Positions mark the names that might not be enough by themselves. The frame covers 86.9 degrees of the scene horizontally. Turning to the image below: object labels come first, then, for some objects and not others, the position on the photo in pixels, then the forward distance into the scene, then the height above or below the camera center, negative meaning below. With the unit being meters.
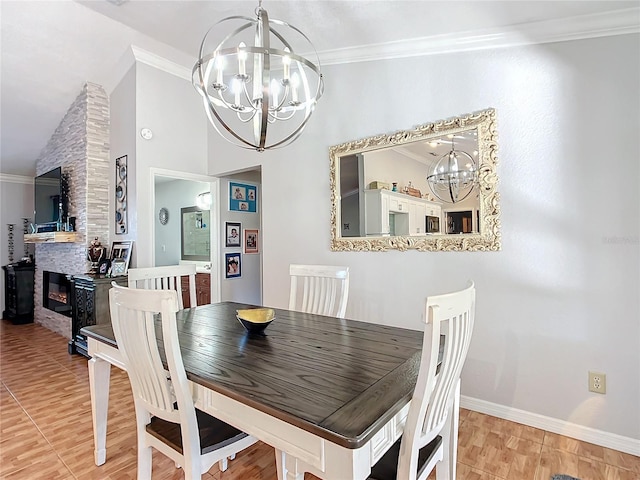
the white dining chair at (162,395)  1.22 -0.60
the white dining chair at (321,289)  2.24 -0.34
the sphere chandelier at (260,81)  1.63 +0.87
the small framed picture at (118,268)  3.56 -0.27
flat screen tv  4.44 +0.65
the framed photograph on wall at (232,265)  4.62 -0.32
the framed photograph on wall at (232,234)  4.62 +0.10
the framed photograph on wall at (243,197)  4.70 +0.64
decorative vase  3.90 -0.12
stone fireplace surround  4.02 +0.89
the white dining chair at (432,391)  1.01 -0.51
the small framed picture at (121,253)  3.60 -0.11
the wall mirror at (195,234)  5.61 +0.14
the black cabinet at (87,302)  3.44 -0.62
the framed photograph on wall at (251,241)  4.93 +0.00
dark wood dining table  0.93 -0.49
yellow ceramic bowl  1.70 -0.41
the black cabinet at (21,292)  5.40 -0.78
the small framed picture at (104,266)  3.75 -0.26
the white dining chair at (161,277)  2.28 -0.25
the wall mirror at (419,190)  2.35 +0.39
